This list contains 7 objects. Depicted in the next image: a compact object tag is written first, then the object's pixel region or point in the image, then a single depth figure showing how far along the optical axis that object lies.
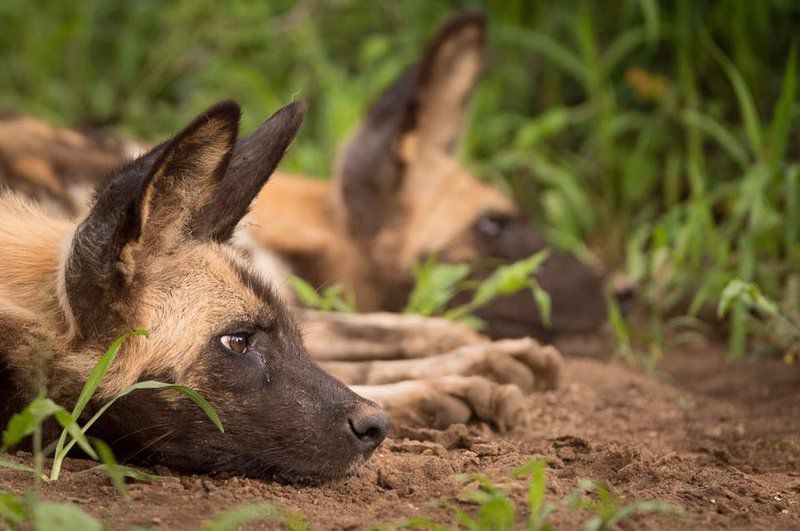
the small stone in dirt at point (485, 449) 5.16
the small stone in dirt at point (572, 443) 5.31
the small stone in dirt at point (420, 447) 5.29
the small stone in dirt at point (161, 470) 4.73
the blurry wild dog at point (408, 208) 9.31
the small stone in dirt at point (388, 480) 4.74
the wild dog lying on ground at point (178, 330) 4.71
